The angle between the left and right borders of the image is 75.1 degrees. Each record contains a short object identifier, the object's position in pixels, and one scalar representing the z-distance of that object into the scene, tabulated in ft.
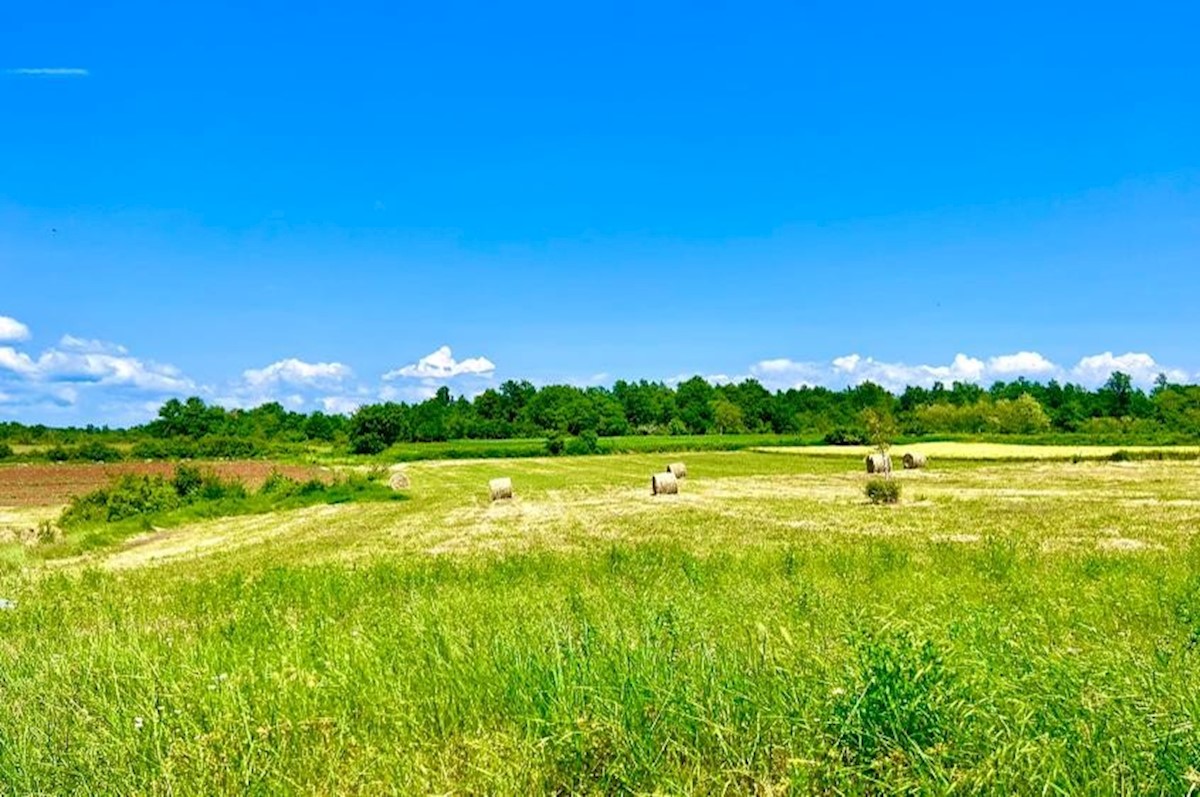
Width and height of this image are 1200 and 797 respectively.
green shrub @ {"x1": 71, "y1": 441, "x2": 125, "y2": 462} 342.29
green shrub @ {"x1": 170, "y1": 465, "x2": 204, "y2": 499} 142.10
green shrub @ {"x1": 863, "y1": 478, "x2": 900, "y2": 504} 101.21
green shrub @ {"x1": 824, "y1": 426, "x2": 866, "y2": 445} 339.77
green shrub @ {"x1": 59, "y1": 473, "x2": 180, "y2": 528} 123.34
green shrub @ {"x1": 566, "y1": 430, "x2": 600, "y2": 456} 342.44
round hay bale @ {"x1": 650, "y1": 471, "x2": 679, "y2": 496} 133.28
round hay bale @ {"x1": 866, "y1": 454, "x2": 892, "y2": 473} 167.73
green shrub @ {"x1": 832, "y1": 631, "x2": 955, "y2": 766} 11.85
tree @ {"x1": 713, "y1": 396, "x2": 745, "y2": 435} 552.00
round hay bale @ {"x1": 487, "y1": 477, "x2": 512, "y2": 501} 133.18
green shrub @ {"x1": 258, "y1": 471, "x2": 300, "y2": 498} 150.71
